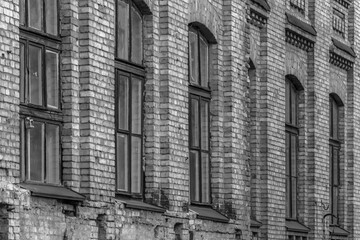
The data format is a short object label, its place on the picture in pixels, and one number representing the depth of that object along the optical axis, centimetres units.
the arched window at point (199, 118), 2005
